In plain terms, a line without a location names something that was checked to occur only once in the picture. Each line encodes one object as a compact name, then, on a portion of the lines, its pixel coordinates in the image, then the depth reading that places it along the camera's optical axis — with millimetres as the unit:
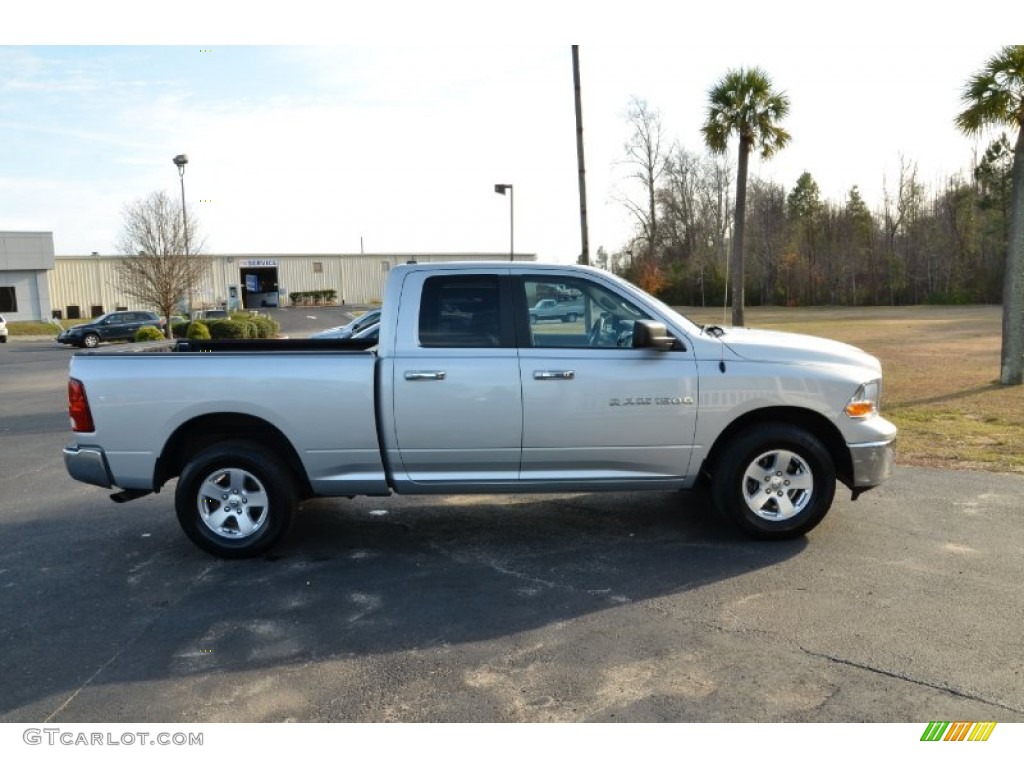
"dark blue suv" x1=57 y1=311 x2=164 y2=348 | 35125
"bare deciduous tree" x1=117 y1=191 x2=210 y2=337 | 35312
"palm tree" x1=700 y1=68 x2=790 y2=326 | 23234
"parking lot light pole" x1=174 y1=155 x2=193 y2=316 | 32534
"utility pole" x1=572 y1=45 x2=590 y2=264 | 14945
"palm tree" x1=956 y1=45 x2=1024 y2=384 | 13984
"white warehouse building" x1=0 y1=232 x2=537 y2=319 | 53750
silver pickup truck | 5473
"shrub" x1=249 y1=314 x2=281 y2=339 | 34656
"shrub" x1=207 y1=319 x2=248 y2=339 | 31500
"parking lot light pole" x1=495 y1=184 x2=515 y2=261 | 31131
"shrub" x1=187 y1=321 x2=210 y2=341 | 32875
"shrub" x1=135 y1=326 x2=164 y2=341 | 35969
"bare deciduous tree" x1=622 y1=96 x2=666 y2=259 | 76125
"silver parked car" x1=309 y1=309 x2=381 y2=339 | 18750
